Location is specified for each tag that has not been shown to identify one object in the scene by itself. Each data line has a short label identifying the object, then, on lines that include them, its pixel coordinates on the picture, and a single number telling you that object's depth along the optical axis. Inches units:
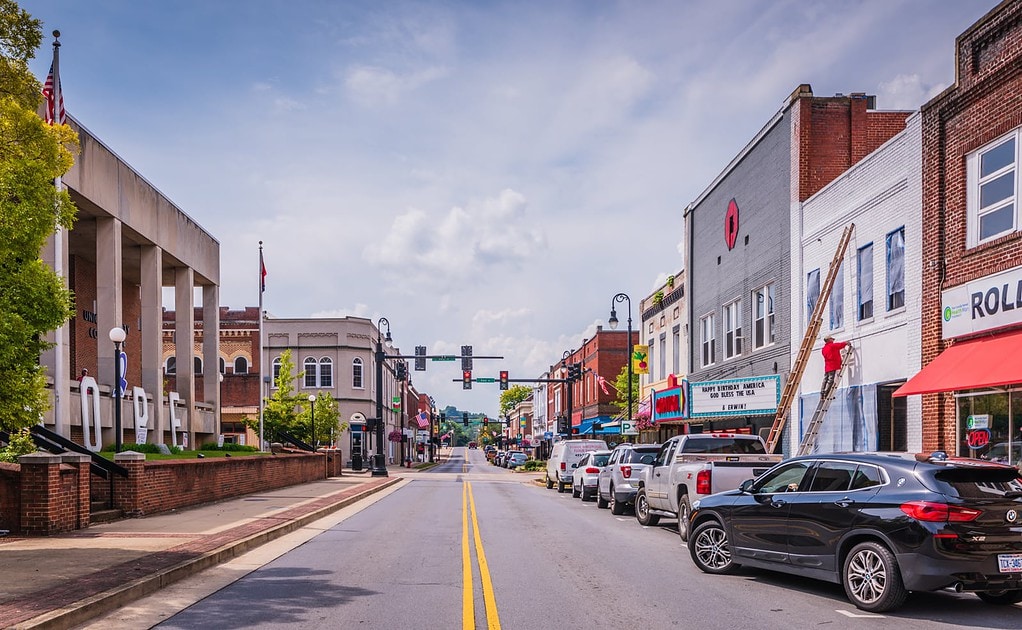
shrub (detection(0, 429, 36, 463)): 621.3
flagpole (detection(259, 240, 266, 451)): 1412.5
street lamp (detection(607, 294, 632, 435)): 1737.2
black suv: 352.2
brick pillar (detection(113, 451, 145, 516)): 713.6
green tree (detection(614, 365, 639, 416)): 2409.0
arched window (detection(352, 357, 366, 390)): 2847.0
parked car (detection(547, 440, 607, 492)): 1341.0
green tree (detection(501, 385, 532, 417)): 7317.9
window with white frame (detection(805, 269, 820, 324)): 983.0
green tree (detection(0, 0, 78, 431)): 466.0
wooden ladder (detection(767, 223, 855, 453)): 902.4
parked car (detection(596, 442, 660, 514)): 884.0
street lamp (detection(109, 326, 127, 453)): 821.2
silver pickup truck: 609.0
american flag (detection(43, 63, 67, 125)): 701.9
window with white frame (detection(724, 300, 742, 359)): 1254.9
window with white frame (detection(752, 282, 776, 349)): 1126.4
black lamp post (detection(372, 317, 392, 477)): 1819.6
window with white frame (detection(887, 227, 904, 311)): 803.4
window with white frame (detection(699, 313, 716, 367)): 1364.4
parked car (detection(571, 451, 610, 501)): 1128.8
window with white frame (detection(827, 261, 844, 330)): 922.1
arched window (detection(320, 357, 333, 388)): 2815.0
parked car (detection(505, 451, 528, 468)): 2800.2
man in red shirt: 901.2
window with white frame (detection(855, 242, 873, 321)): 863.7
